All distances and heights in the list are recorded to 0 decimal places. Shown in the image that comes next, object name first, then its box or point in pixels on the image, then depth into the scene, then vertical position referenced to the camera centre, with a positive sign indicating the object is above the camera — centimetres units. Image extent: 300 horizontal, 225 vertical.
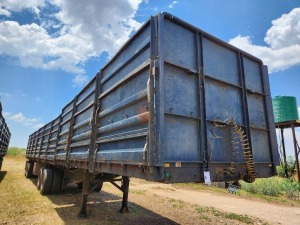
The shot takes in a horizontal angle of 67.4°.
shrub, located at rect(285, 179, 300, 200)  1063 -108
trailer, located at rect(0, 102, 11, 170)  1325 +192
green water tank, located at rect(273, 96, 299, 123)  1195 +310
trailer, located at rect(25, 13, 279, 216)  288 +81
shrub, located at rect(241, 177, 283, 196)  1137 -106
